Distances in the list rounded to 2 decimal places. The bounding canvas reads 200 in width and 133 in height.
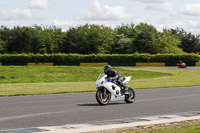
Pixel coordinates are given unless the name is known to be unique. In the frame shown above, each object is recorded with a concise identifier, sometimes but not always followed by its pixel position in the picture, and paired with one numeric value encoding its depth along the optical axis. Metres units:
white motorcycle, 14.39
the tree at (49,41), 117.50
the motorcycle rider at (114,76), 14.62
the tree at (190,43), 139.38
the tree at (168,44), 112.50
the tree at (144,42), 108.62
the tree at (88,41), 114.69
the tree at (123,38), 116.44
